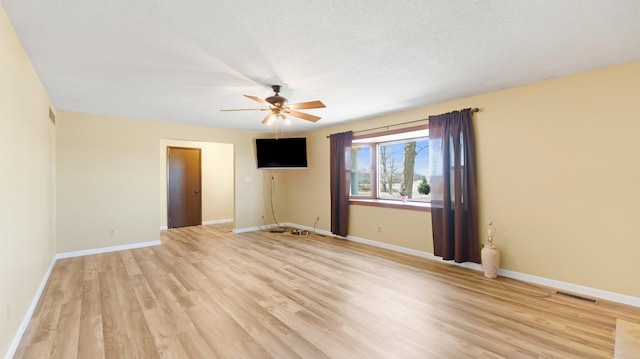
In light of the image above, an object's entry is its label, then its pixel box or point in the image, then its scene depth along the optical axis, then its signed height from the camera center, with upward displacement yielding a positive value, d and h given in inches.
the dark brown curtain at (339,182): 218.7 -1.0
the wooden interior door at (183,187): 273.3 -4.8
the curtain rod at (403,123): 145.4 +38.9
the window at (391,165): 190.2 +11.8
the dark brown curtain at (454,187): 146.7 -4.3
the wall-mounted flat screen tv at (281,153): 246.8 +27.3
